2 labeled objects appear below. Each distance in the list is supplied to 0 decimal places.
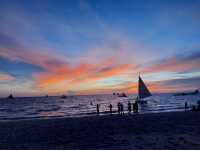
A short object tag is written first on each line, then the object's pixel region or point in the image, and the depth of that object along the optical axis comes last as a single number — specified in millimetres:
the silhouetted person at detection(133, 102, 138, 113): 32991
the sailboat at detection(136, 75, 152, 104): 50812
